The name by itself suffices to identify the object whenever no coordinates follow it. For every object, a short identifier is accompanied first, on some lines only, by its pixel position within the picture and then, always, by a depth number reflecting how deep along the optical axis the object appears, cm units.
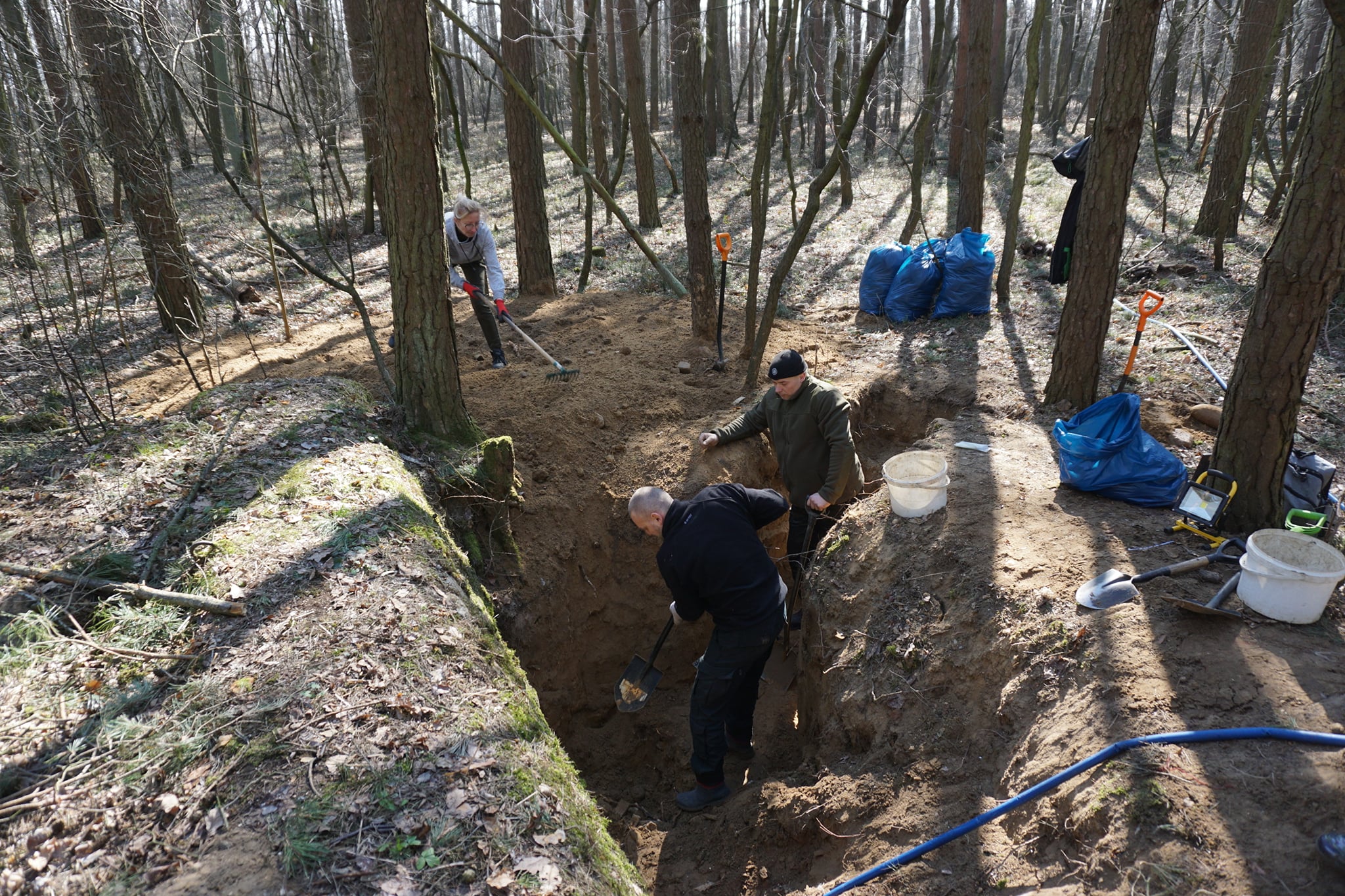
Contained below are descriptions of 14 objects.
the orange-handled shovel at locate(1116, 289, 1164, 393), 629
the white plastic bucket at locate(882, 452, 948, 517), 484
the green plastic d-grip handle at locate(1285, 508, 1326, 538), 384
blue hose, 275
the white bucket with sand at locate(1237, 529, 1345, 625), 327
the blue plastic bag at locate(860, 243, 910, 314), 930
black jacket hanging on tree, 775
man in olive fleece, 523
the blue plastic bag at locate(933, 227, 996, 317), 884
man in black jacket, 431
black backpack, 415
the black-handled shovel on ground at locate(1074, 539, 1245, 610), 373
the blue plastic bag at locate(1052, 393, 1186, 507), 473
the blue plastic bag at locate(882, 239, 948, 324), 904
